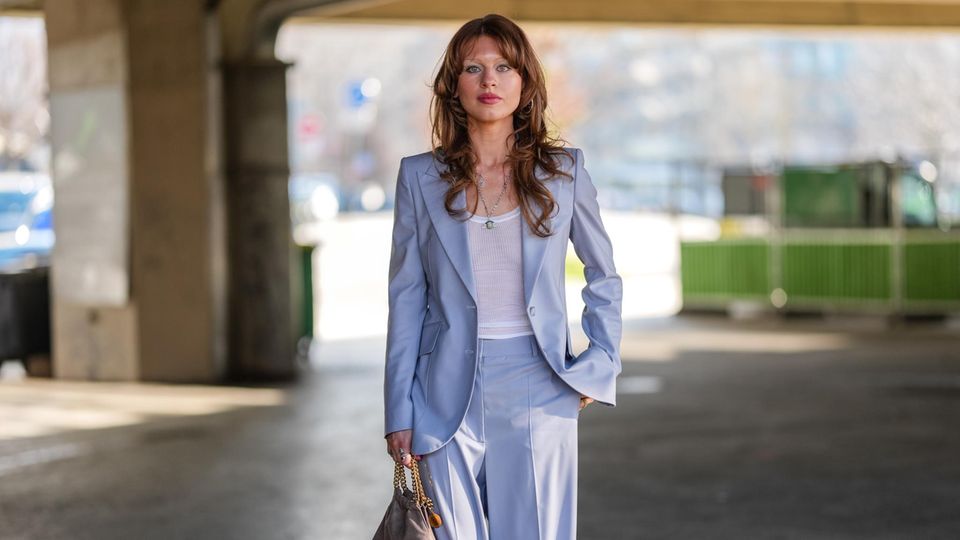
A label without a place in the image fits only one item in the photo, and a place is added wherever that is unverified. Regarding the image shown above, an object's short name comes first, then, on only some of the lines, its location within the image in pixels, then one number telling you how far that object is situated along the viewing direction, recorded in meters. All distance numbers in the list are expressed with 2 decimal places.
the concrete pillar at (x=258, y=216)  14.05
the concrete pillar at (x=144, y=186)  13.54
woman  3.89
